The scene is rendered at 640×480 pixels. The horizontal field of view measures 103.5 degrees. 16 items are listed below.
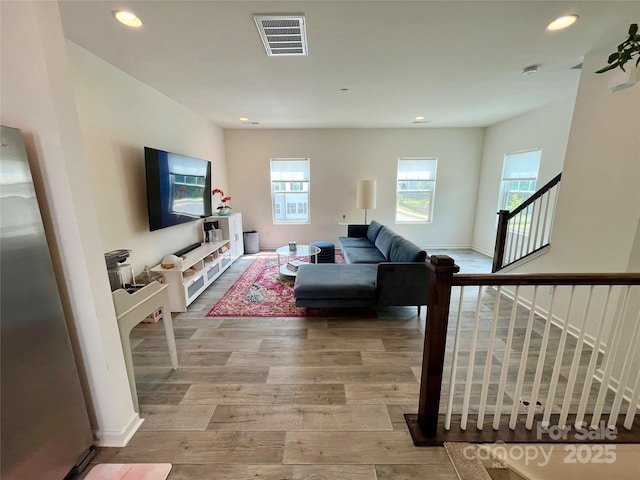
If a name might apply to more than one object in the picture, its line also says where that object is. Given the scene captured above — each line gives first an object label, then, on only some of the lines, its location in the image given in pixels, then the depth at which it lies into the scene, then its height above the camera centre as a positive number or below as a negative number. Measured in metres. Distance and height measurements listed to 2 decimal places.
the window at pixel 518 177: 4.30 +0.21
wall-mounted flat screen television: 2.96 +0.03
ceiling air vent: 1.85 +1.23
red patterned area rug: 3.03 -1.44
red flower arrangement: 4.82 -0.17
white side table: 1.57 -0.81
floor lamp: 5.20 -0.09
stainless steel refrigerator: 0.99 -0.65
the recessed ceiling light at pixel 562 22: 1.89 +1.26
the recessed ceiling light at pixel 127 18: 1.77 +1.22
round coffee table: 4.03 -1.06
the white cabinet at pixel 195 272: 3.00 -1.12
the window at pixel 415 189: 5.74 +0.01
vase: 4.91 -0.41
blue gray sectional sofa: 2.71 -1.05
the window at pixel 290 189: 5.71 +0.00
